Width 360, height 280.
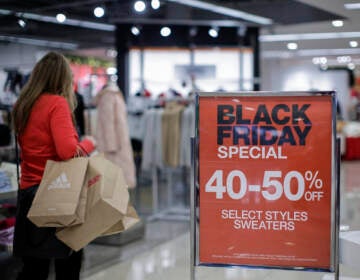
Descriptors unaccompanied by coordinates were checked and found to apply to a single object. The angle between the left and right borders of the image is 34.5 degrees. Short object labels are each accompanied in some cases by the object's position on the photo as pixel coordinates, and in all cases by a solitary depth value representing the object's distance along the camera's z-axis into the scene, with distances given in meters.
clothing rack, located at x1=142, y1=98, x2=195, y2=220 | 6.64
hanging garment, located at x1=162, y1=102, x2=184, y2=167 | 6.62
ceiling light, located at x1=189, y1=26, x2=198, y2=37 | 10.47
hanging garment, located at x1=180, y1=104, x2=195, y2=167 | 6.61
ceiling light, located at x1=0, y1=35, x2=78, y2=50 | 7.10
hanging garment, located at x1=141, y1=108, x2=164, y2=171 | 6.77
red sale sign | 2.81
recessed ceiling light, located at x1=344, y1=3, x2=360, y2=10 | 4.23
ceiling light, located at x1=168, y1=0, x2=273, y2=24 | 8.38
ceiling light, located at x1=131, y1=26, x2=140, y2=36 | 8.88
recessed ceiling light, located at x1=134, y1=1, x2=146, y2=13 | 6.83
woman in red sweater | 2.93
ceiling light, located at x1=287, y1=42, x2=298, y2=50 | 9.20
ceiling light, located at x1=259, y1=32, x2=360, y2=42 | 4.86
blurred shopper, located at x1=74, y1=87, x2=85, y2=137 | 5.46
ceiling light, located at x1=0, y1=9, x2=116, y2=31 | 6.42
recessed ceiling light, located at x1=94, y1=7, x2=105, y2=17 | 7.62
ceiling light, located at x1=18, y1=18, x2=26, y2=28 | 6.31
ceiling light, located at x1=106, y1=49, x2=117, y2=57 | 14.97
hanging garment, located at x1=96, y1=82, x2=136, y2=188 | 5.88
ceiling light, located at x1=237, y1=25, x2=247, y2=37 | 10.58
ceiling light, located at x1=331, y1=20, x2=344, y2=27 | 5.08
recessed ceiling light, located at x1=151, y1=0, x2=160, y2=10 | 6.79
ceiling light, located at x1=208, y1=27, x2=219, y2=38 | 10.47
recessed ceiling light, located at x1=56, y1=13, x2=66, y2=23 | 7.23
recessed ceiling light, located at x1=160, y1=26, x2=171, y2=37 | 8.24
